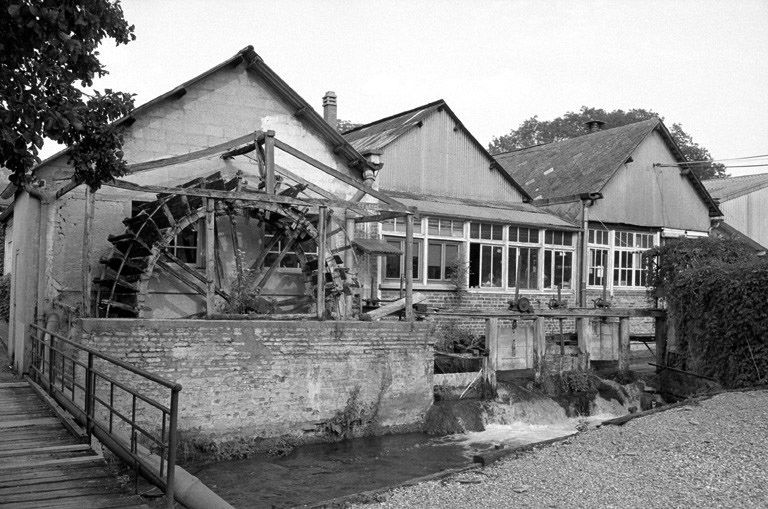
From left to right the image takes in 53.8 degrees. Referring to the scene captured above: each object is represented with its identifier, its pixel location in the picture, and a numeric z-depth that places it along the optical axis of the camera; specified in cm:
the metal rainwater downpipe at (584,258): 2203
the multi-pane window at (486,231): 1967
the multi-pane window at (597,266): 2270
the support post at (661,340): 1911
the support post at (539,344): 1675
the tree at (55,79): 569
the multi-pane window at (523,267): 2050
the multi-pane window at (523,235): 2055
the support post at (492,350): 1553
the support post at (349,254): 1523
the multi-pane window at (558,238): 2154
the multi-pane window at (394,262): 1817
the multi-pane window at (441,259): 1898
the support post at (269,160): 1282
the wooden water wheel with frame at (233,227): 1239
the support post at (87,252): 1146
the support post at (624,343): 1867
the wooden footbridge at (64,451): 599
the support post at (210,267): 1216
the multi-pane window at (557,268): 2161
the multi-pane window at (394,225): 1820
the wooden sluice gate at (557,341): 1617
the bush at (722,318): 1395
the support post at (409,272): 1418
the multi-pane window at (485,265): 1975
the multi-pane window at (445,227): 1892
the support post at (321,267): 1288
